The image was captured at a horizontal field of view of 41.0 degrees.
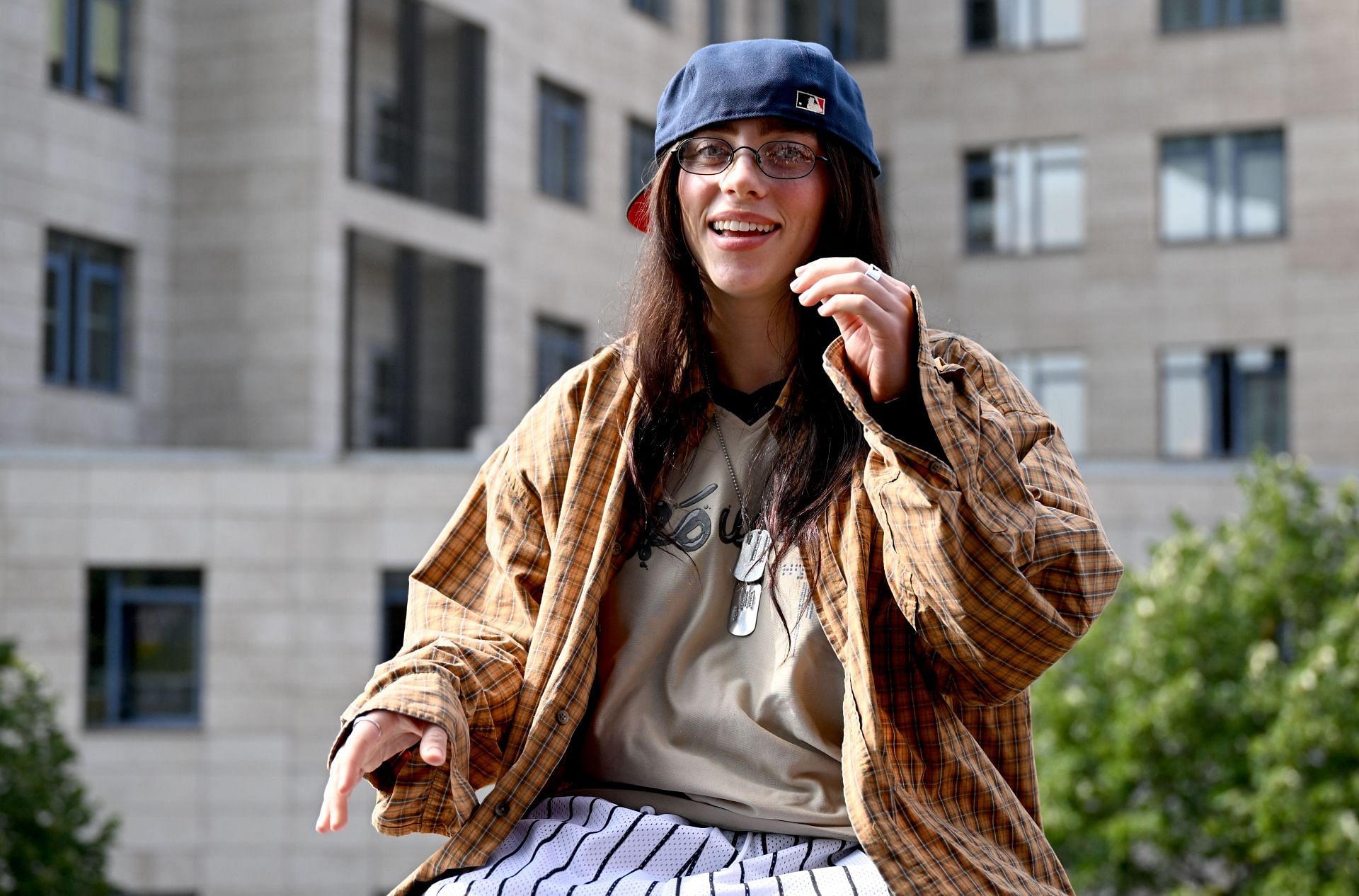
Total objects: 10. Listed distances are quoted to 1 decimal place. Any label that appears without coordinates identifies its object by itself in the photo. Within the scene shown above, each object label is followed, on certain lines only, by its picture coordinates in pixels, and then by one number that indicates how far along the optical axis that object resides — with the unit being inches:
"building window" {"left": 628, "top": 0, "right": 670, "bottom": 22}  1114.1
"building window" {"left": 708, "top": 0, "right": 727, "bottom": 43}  1197.1
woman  109.6
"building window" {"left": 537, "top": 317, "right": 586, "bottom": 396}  1054.4
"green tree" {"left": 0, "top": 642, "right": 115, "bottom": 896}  608.4
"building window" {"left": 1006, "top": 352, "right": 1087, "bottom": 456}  1130.0
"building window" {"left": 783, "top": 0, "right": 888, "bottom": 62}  1181.1
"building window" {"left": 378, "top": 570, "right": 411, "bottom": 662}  832.9
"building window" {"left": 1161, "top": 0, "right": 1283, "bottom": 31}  1096.8
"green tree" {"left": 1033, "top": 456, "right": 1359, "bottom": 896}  561.6
